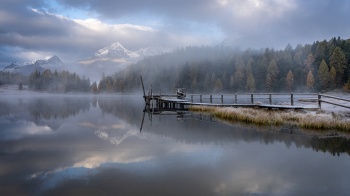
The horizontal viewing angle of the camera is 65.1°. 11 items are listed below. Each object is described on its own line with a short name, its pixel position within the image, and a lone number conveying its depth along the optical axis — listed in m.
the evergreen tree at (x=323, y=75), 98.03
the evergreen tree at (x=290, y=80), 111.89
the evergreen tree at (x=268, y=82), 117.06
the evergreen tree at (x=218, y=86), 133.25
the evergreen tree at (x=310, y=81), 105.19
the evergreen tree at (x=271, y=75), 117.44
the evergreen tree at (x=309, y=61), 115.12
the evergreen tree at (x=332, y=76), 98.44
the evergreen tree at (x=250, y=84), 120.69
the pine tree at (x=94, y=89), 186.57
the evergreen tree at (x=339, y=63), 102.31
